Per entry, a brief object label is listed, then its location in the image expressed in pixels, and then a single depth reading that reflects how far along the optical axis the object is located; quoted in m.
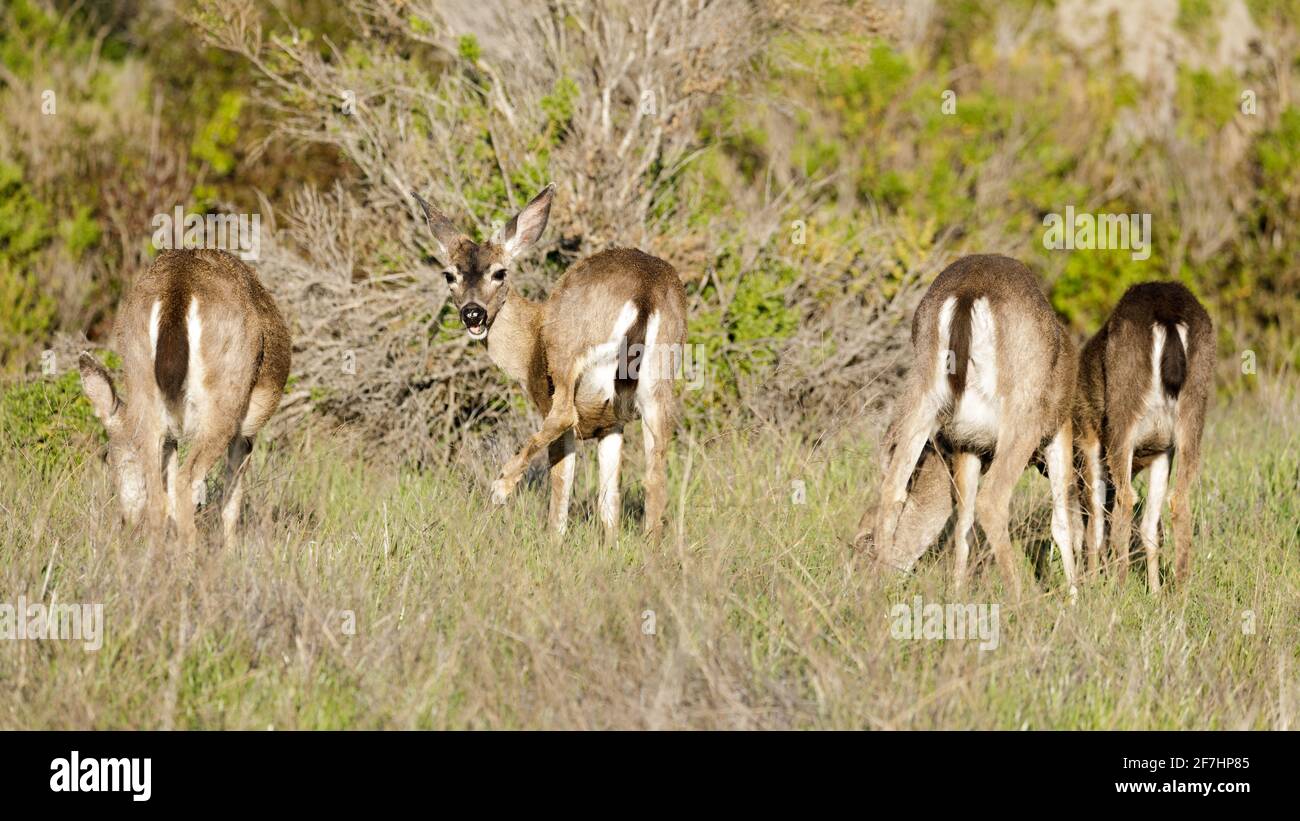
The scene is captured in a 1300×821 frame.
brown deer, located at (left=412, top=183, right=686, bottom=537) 14.52
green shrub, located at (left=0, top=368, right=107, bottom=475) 16.08
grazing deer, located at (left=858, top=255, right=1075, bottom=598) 12.95
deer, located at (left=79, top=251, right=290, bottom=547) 12.88
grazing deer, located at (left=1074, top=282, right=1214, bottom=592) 14.29
